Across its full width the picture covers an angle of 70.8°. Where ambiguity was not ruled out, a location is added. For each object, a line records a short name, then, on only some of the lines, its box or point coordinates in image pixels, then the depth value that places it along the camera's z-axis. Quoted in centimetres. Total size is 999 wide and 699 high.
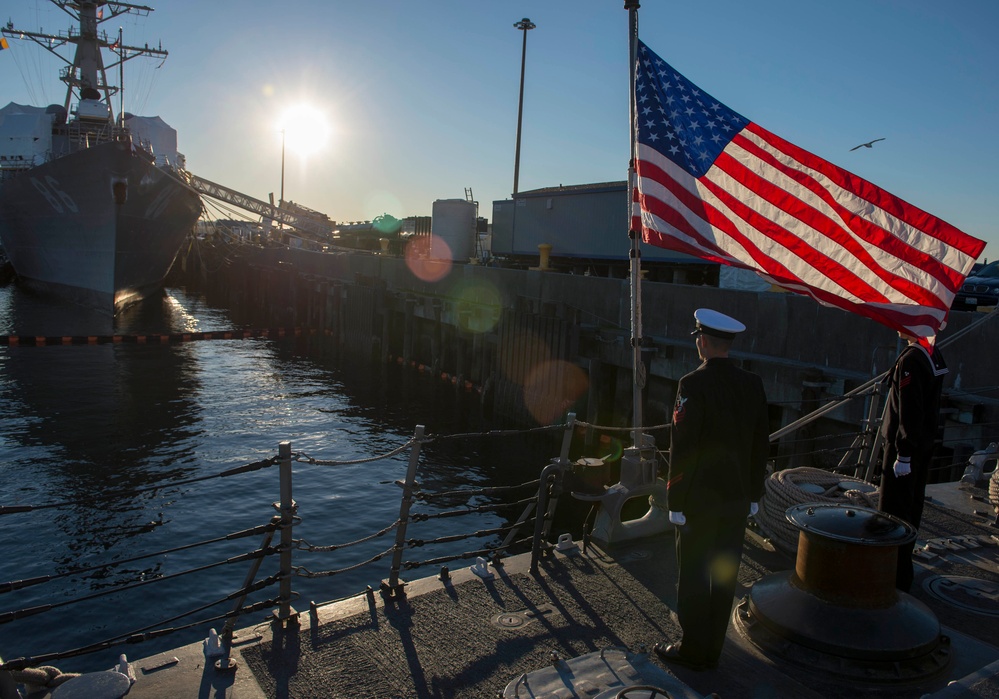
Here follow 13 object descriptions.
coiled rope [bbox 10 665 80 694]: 368
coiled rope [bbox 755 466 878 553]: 580
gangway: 4559
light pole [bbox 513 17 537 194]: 3762
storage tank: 3781
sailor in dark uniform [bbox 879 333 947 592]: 493
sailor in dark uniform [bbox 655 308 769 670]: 399
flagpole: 607
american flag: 524
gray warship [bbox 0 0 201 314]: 3619
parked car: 1673
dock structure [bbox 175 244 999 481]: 1055
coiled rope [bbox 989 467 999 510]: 670
